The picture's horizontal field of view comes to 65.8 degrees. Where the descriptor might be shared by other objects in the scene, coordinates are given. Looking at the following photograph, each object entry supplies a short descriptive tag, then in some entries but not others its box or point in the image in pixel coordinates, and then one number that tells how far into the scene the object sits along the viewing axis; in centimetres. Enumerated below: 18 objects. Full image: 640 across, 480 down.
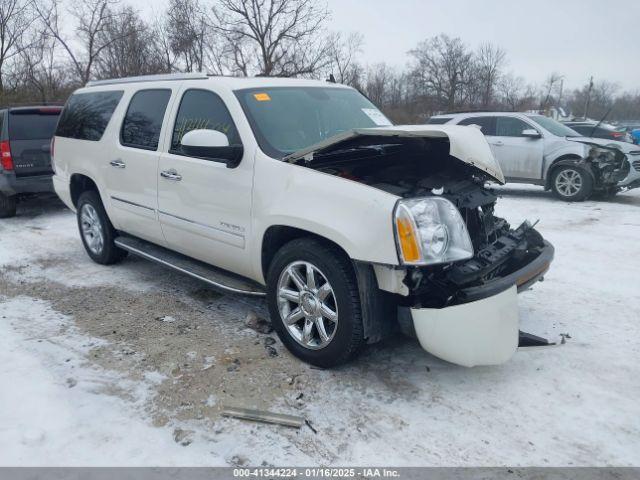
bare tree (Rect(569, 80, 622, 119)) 7050
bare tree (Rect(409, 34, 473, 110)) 5428
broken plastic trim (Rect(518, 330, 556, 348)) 337
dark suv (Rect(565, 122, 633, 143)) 1189
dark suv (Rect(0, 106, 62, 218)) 784
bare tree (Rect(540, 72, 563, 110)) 6543
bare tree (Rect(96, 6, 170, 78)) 2545
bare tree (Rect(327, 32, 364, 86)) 3200
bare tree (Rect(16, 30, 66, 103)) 2438
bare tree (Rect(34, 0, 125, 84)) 2494
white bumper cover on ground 279
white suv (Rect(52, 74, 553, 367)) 286
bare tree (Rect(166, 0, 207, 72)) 2881
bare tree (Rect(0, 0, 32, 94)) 2486
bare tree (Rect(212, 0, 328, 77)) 3045
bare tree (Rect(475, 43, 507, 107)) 5259
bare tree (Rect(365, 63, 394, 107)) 4672
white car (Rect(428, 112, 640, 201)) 943
